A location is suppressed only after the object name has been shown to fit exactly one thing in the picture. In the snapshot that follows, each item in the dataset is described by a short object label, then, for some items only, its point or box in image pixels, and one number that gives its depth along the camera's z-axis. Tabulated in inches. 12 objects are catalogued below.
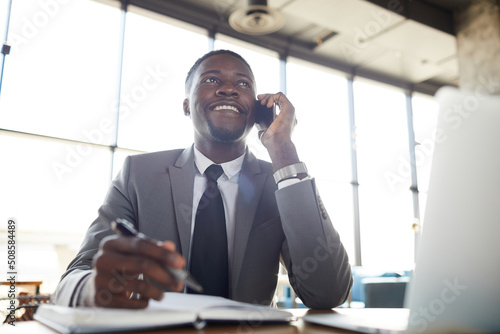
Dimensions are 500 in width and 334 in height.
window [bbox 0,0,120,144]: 172.4
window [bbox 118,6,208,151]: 197.6
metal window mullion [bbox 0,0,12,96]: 171.8
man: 46.9
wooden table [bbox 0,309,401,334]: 26.7
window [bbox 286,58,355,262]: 247.8
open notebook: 23.6
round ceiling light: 153.1
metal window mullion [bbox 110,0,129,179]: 187.9
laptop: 20.5
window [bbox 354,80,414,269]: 269.0
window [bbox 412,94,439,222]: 286.0
